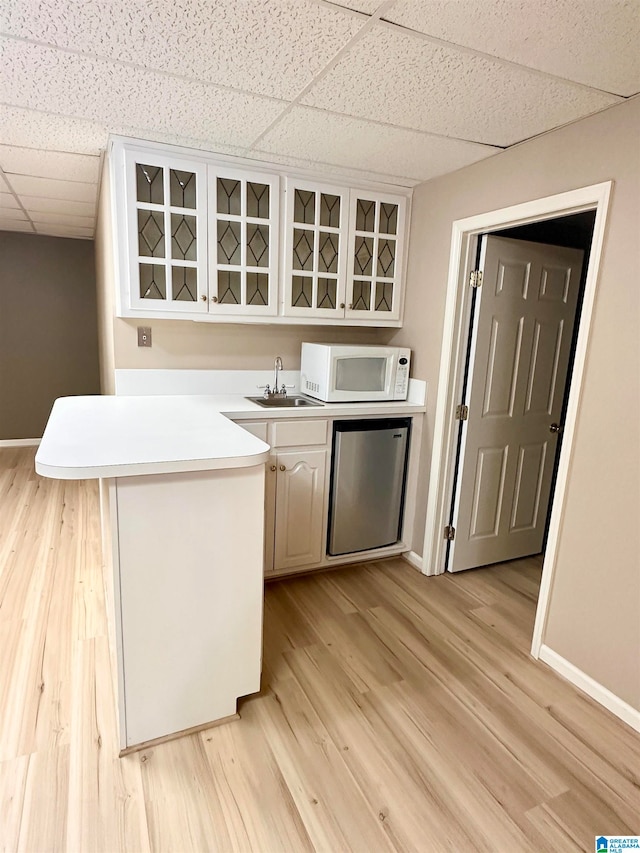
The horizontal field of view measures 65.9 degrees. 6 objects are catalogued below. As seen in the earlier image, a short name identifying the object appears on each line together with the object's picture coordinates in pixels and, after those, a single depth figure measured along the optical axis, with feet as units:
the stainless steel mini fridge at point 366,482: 9.14
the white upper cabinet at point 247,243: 8.05
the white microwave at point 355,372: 9.20
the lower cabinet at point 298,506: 8.76
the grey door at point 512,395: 8.93
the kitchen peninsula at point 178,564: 5.01
